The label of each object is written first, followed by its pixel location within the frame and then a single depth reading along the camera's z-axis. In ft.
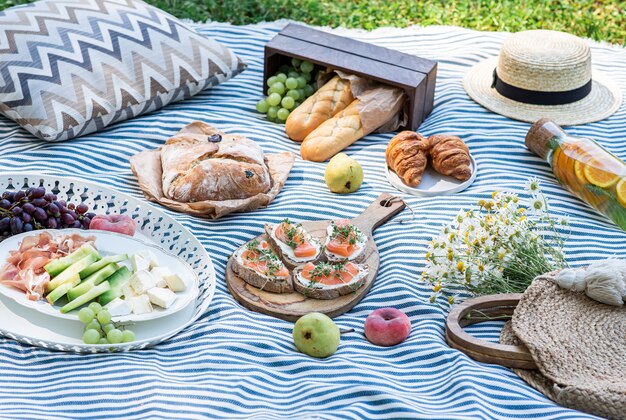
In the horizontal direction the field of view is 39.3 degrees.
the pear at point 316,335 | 8.99
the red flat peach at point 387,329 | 9.32
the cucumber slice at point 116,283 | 8.96
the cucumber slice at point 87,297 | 8.83
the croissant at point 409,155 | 12.16
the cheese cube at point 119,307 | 8.84
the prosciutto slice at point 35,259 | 8.99
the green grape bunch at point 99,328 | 8.65
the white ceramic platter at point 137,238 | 8.76
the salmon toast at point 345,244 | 10.27
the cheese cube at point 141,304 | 8.99
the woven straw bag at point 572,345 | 8.10
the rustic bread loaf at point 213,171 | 11.51
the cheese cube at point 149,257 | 9.57
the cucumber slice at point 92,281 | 8.93
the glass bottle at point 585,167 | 11.46
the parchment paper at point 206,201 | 11.39
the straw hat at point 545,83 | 13.46
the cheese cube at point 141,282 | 9.12
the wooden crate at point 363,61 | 13.21
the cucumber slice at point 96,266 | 9.20
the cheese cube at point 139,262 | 9.46
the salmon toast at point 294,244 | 10.21
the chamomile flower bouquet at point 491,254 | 9.86
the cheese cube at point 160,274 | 9.32
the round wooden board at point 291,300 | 9.73
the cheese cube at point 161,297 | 9.07
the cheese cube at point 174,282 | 9.32
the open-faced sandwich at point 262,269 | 9.88
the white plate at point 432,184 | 12.06
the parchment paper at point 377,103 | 13.07
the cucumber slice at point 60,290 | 8.89
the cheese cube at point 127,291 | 9.11
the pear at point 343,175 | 12.03
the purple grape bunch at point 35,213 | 9.95
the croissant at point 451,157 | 12.18
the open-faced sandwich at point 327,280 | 9.81
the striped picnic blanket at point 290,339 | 8.16
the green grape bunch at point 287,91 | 13.82
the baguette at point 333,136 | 12.82
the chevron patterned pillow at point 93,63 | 12.50
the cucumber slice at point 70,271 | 9.05
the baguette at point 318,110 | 13.32
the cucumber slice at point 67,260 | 9.18
